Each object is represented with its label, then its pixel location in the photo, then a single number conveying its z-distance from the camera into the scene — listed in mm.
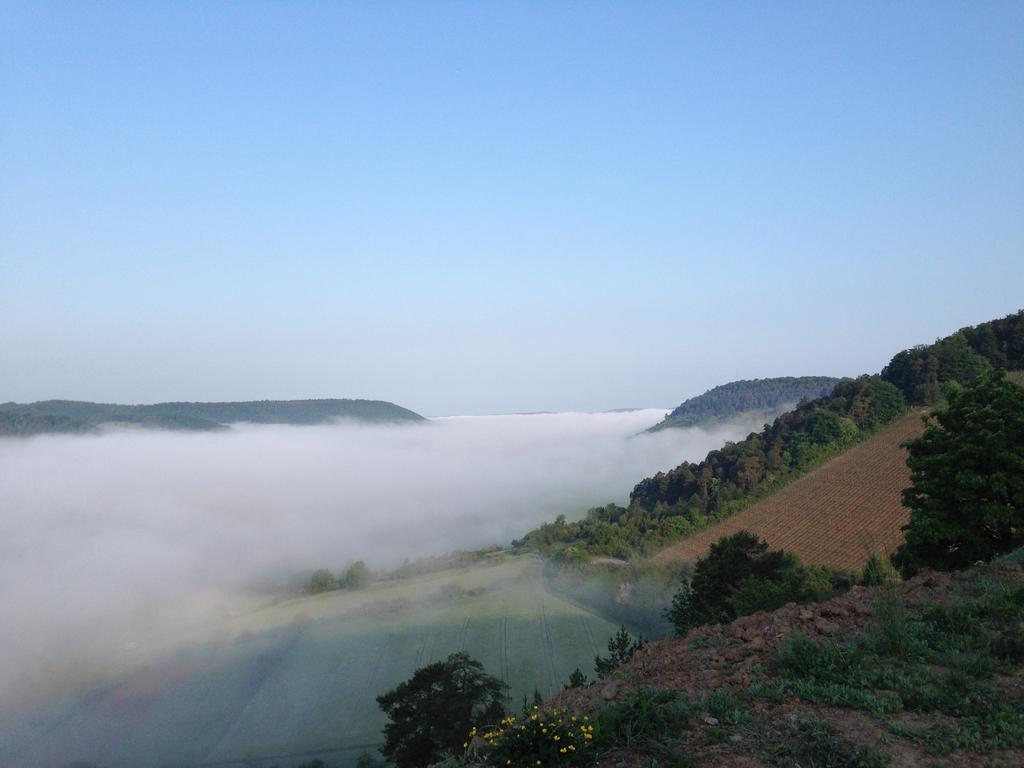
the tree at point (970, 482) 19281
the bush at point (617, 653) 27100
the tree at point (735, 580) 23781
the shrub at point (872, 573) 21294
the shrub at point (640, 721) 6100
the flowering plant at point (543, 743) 5820
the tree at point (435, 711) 23670
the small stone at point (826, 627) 8789
